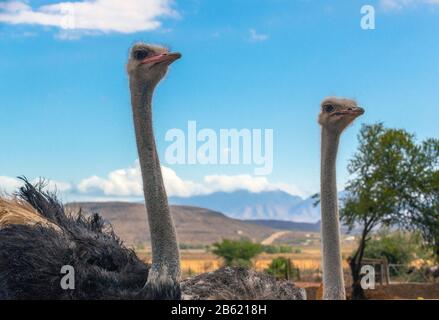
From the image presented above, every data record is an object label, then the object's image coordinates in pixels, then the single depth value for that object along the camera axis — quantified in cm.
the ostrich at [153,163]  430
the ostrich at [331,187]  436
